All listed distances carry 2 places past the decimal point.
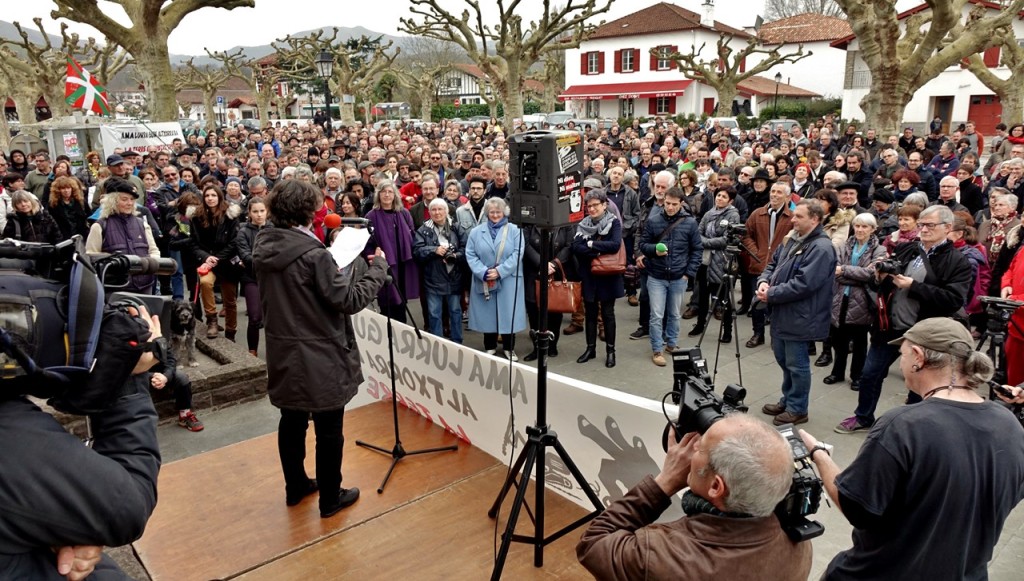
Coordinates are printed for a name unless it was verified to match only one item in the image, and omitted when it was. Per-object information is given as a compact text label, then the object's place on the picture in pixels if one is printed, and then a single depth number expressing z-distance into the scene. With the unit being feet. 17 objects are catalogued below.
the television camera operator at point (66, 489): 4.62
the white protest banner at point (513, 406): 10.75
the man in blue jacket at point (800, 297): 15.93
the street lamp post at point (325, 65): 50.47
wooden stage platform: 10.21
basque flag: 41.14
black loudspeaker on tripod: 9.87
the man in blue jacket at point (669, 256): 21.26
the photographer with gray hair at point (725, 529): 5.84
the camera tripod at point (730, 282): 18.11
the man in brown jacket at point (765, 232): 22.09
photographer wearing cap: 7.16
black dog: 19.98
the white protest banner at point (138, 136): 46.57
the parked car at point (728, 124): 77.87
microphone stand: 13.39
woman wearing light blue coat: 20.98
